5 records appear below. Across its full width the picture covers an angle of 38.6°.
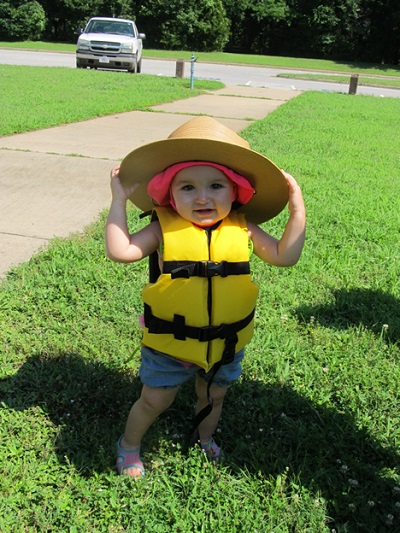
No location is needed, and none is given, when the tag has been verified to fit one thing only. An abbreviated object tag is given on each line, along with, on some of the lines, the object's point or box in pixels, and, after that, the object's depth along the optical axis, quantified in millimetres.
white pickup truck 18562
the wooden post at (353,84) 17516
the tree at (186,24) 36062
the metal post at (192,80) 14927
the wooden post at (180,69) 18234
